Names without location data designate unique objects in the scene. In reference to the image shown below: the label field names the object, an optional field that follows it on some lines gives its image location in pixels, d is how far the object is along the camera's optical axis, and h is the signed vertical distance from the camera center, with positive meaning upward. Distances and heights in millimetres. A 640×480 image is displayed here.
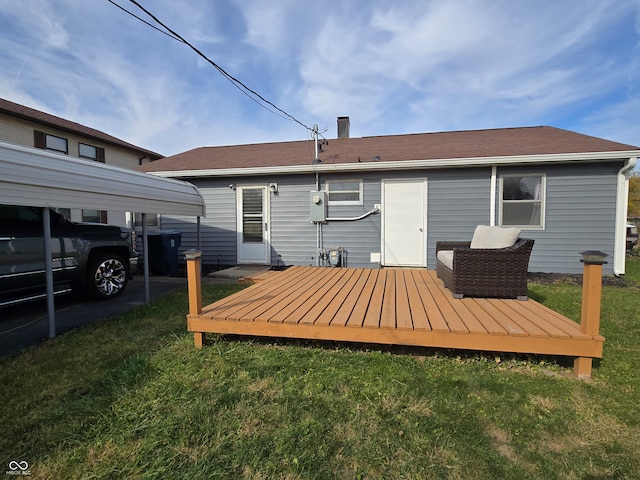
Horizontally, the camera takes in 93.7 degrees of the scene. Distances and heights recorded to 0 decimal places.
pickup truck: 3324 -419
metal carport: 2729 +428
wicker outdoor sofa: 3250 -507
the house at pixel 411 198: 5883 +577
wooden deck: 2260 -823
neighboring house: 11195 +3741
